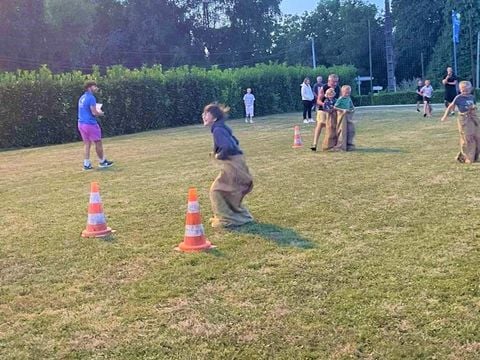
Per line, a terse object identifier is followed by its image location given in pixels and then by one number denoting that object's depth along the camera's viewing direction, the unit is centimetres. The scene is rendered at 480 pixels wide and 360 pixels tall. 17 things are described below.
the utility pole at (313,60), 6760
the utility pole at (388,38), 4831
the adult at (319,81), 2147
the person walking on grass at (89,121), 1391
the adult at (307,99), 2480
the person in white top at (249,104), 2998
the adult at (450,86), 2222
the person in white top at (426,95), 2584
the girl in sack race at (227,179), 735
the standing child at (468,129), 1149
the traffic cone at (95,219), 720
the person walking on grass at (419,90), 2717
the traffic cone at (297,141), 1644
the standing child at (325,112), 1485
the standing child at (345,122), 1458
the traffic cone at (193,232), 630
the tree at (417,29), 6406
